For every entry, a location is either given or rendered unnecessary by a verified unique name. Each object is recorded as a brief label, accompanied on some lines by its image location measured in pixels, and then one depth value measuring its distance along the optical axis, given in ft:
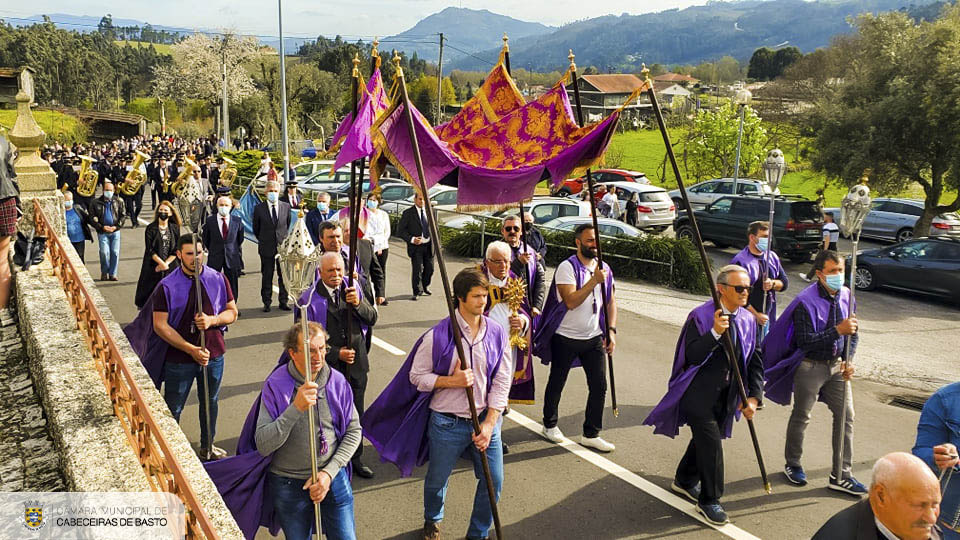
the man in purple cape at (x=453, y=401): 16.78
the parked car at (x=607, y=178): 86.07
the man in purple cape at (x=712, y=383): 18.72
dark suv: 60.39
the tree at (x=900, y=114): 62.34
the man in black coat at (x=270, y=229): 37.88
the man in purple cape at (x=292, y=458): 13.56
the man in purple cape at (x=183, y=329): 20.43
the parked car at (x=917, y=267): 49.85
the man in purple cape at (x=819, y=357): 20.83
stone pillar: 29.45
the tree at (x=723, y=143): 107.34
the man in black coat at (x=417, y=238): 41.86
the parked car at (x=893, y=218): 73.00
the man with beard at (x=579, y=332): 22.89
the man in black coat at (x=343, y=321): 20.47
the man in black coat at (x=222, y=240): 36.19
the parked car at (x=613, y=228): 53.42
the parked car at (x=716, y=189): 85.20
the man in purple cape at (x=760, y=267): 28.32
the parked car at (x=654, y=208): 75.46
